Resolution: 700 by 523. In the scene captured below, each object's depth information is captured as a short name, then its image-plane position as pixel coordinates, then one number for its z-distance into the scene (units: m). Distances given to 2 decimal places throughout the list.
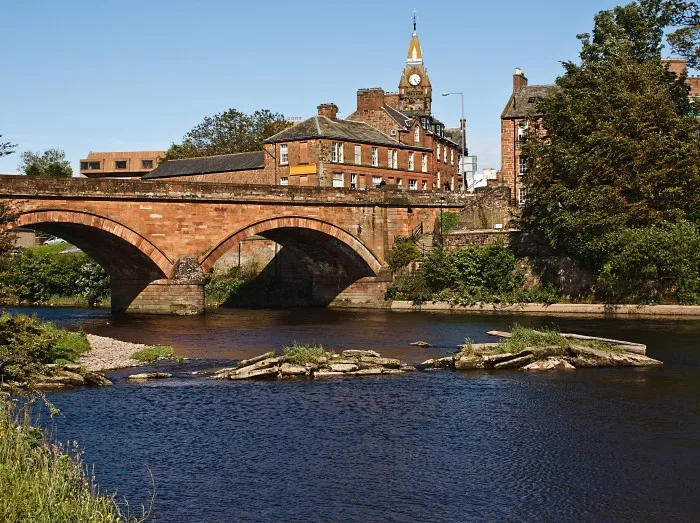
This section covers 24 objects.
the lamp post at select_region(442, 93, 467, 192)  75.25
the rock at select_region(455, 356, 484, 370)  32.81
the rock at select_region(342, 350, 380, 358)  32.69
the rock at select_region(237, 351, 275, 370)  31.94
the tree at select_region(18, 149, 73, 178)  136.75
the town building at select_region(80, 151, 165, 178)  154.25
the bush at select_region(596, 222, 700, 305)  51.19
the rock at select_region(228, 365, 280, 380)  30.75
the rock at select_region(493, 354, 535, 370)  32.69
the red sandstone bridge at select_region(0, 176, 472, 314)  51.94
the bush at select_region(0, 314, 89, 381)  26.94
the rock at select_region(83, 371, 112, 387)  29.08
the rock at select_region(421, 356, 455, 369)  33.41
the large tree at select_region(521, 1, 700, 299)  52.66
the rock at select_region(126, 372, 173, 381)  30.56
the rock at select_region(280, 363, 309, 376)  30.88
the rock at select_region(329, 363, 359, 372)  31.25
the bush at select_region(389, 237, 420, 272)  64.62
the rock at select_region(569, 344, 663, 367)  32.72
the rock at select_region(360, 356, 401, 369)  32.28
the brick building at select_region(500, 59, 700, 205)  78.50
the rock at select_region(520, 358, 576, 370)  32.44
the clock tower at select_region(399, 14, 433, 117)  125.31
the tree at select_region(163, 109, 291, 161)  116.62
